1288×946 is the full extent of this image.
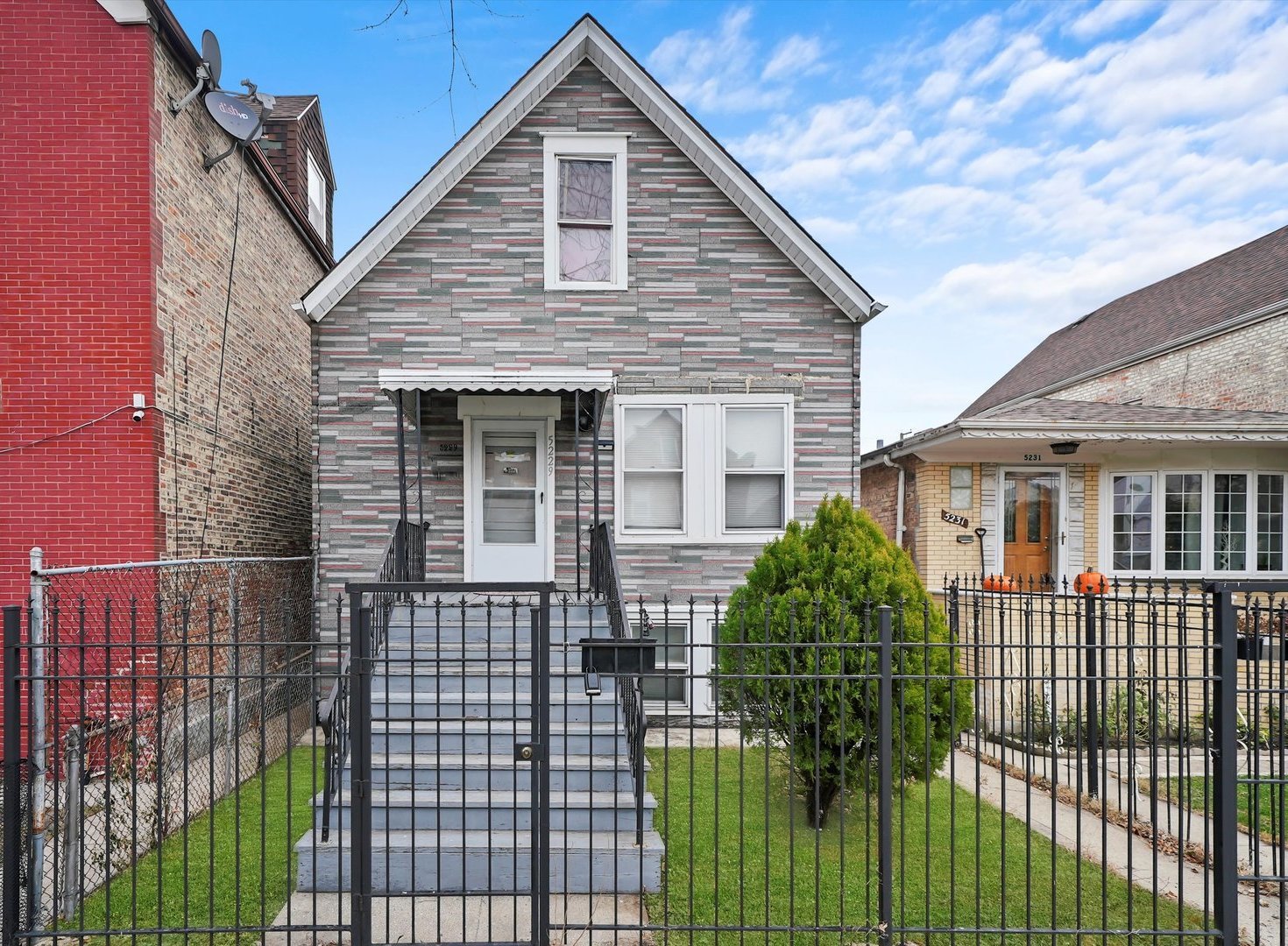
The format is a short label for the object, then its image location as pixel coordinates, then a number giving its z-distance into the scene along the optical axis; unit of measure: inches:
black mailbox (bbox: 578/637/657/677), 166.4
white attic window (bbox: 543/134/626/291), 367.6
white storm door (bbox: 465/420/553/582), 365.7
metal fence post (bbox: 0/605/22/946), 160.9
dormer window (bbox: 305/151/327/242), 569.9
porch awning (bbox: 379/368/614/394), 302.8
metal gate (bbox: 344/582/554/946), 159.6
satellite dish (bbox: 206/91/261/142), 338.0
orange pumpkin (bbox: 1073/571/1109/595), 398.3
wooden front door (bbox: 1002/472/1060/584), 435.2
